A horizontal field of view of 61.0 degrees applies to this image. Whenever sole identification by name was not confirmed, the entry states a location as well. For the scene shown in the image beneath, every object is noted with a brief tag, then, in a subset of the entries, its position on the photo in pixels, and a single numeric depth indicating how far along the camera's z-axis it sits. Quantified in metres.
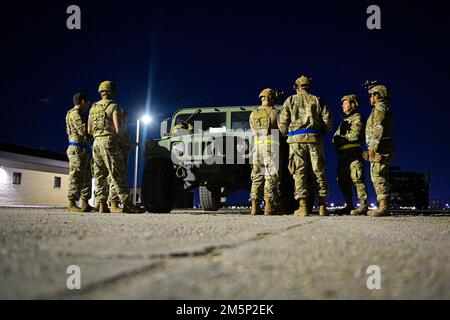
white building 16.00
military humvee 5.32
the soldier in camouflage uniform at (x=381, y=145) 4.79
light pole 14.47
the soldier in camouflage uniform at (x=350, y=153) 5.28
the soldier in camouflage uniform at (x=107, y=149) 5.00
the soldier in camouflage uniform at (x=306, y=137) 4.48
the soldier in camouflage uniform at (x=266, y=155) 4.74
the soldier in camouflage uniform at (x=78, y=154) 5.36
